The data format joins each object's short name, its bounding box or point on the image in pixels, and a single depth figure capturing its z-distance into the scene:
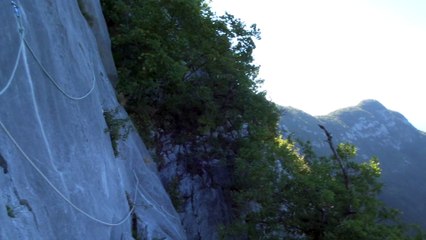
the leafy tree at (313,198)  16.31
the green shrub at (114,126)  12.21
